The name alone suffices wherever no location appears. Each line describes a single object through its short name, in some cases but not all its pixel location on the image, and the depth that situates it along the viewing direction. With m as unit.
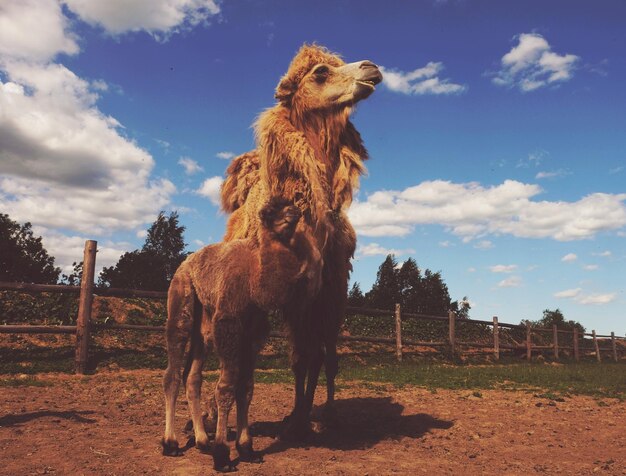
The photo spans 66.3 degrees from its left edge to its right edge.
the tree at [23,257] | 24.14
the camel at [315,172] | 4.48
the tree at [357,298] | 45.34
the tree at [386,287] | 50.22
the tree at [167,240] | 47.19
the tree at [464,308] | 55.83
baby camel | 3.76
